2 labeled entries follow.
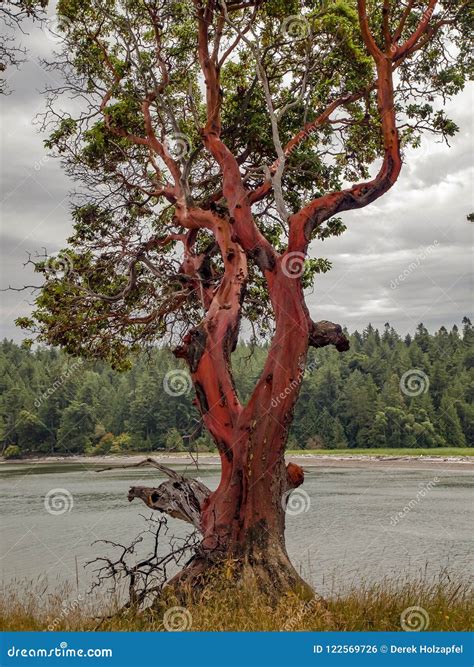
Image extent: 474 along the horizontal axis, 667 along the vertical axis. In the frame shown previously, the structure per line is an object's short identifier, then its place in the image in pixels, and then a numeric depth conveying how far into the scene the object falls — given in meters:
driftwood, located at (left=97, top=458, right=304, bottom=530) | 10.07
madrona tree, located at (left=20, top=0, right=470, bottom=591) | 9.90
